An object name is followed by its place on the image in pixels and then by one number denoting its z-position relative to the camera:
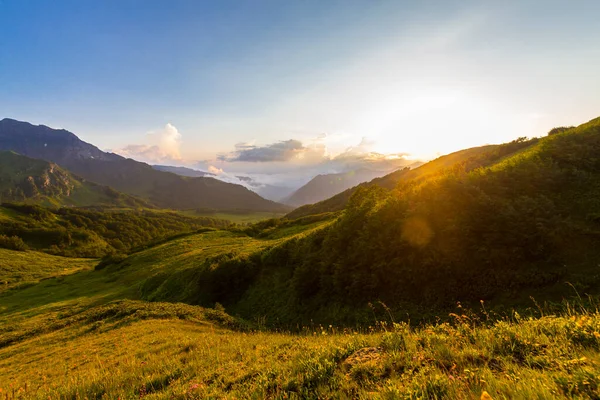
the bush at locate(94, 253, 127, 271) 69.93
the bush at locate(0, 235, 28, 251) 104.01
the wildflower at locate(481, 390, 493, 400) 3.21
